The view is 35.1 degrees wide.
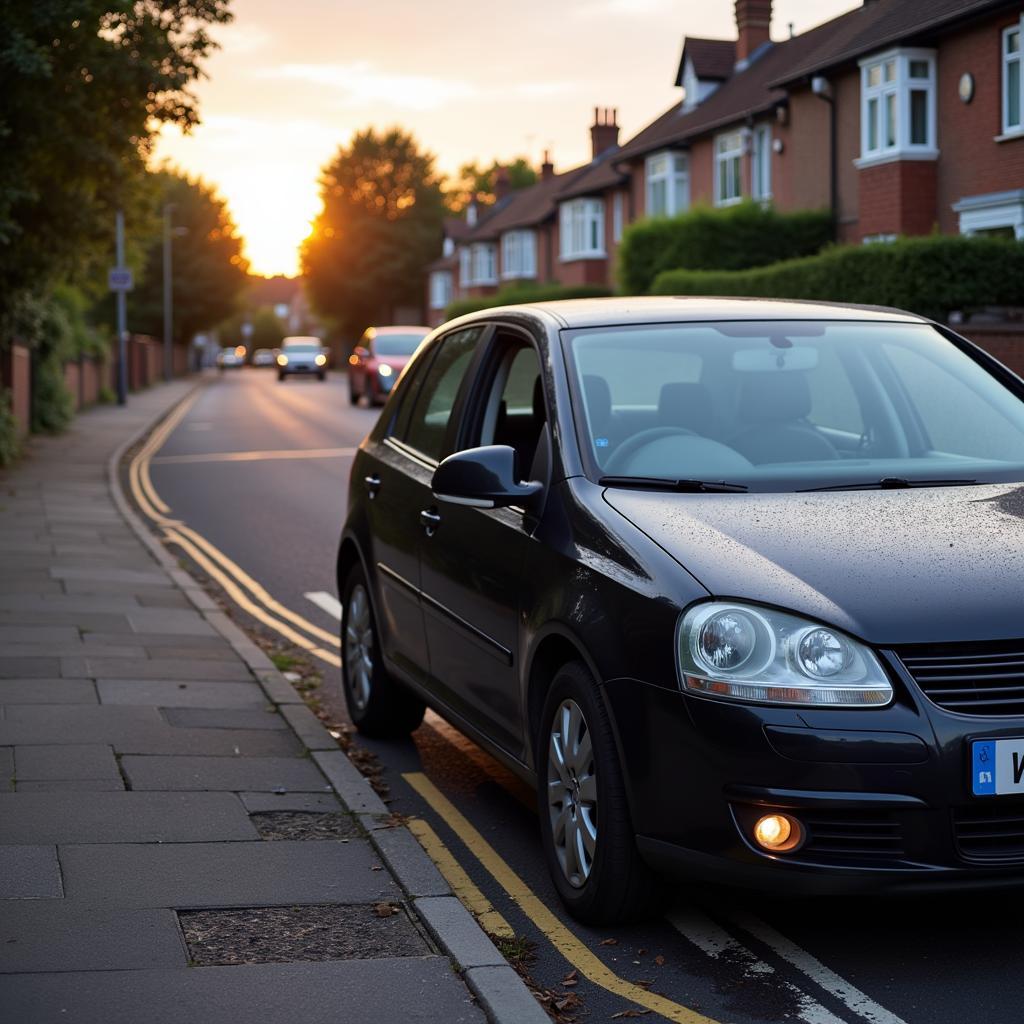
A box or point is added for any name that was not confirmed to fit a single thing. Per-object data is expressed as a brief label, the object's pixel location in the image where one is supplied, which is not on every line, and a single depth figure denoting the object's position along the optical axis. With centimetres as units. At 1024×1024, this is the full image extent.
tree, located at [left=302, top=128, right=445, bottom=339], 9662
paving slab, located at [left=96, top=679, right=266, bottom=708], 734
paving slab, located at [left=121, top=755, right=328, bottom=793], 589
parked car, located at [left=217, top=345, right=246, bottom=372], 10775
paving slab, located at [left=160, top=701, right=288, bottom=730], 693
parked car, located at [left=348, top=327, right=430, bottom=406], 3603
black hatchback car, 374
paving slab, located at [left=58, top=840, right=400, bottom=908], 459
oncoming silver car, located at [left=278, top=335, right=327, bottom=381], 6725
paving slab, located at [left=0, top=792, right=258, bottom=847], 516
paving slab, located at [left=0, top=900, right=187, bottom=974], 402
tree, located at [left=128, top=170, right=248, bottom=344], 8475
